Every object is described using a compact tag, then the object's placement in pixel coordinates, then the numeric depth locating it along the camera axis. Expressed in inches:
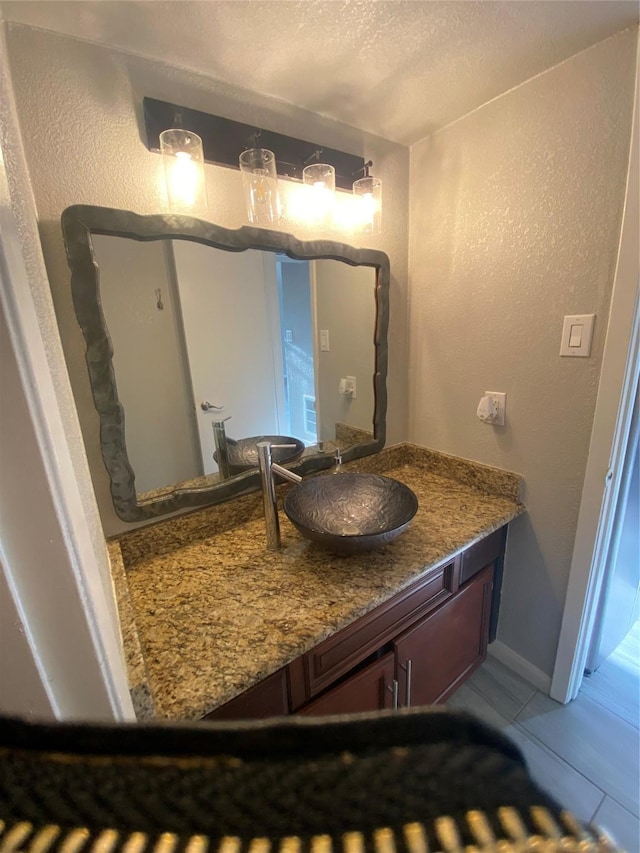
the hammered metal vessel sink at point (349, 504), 42.9
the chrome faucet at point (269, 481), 39.8
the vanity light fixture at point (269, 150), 35.5
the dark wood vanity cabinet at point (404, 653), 32.0
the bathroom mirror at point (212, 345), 35.9
